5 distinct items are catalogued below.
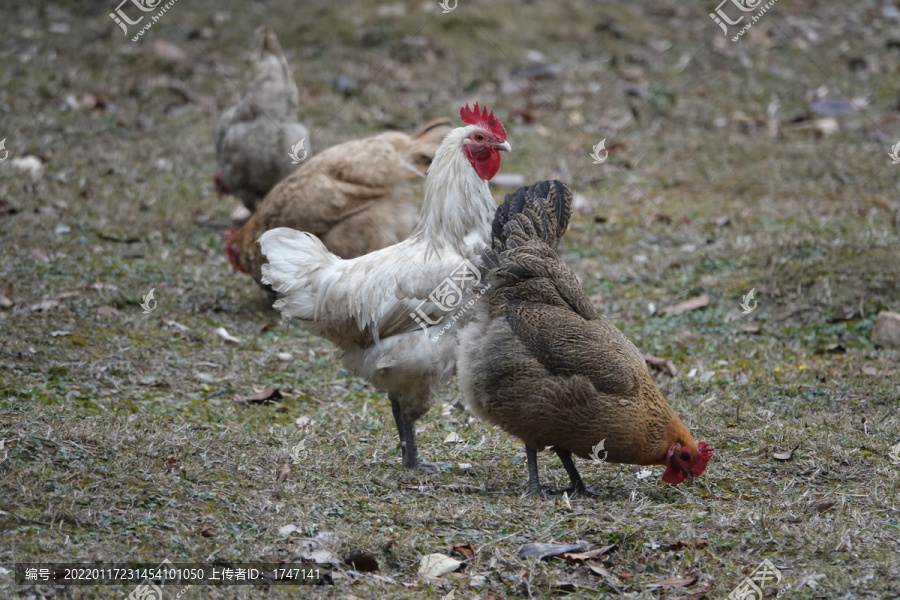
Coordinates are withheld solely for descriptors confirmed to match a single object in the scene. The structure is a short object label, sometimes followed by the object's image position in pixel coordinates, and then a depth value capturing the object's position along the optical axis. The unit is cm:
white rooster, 849
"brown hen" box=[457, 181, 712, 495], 757
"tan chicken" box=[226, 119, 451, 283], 1211
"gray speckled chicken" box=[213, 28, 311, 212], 1477
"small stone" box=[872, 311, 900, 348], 1109
